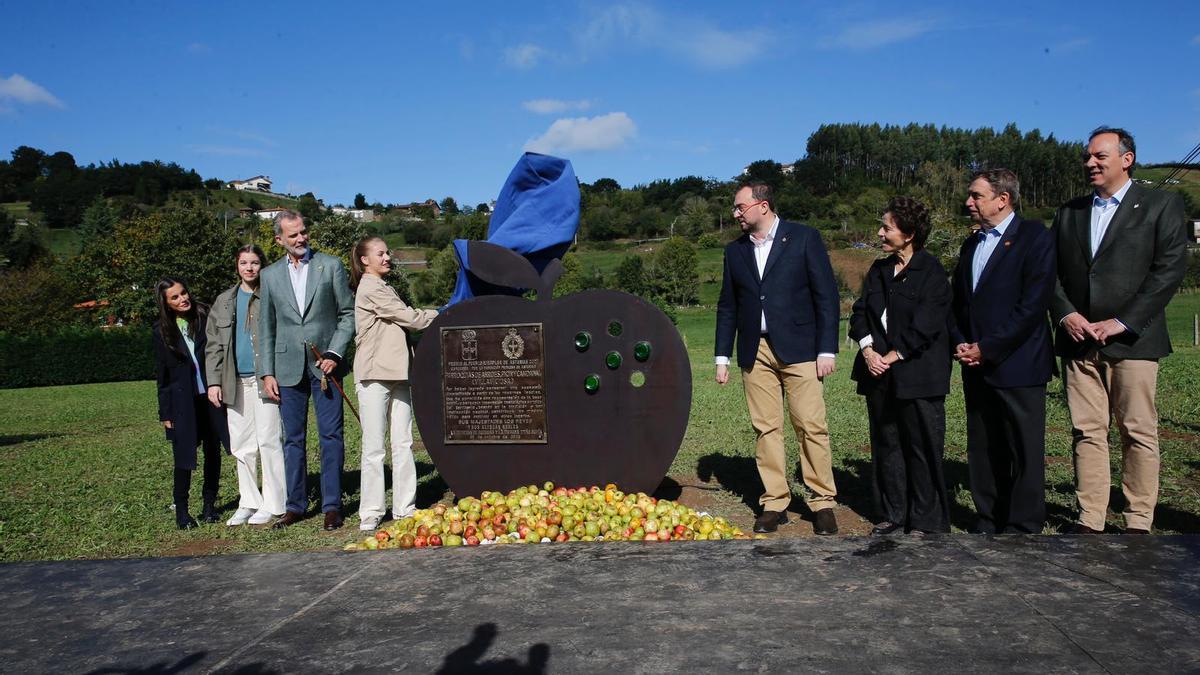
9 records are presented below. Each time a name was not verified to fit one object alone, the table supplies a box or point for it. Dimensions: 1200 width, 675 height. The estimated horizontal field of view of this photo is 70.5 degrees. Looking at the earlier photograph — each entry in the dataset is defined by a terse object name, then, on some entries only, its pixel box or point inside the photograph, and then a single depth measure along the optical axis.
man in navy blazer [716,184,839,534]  5.23
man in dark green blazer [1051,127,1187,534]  4.41
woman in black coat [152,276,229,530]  6.25
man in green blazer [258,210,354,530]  5.98
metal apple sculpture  5.43
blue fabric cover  6.30
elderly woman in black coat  4.86
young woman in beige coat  5.84
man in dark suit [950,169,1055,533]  4.54
